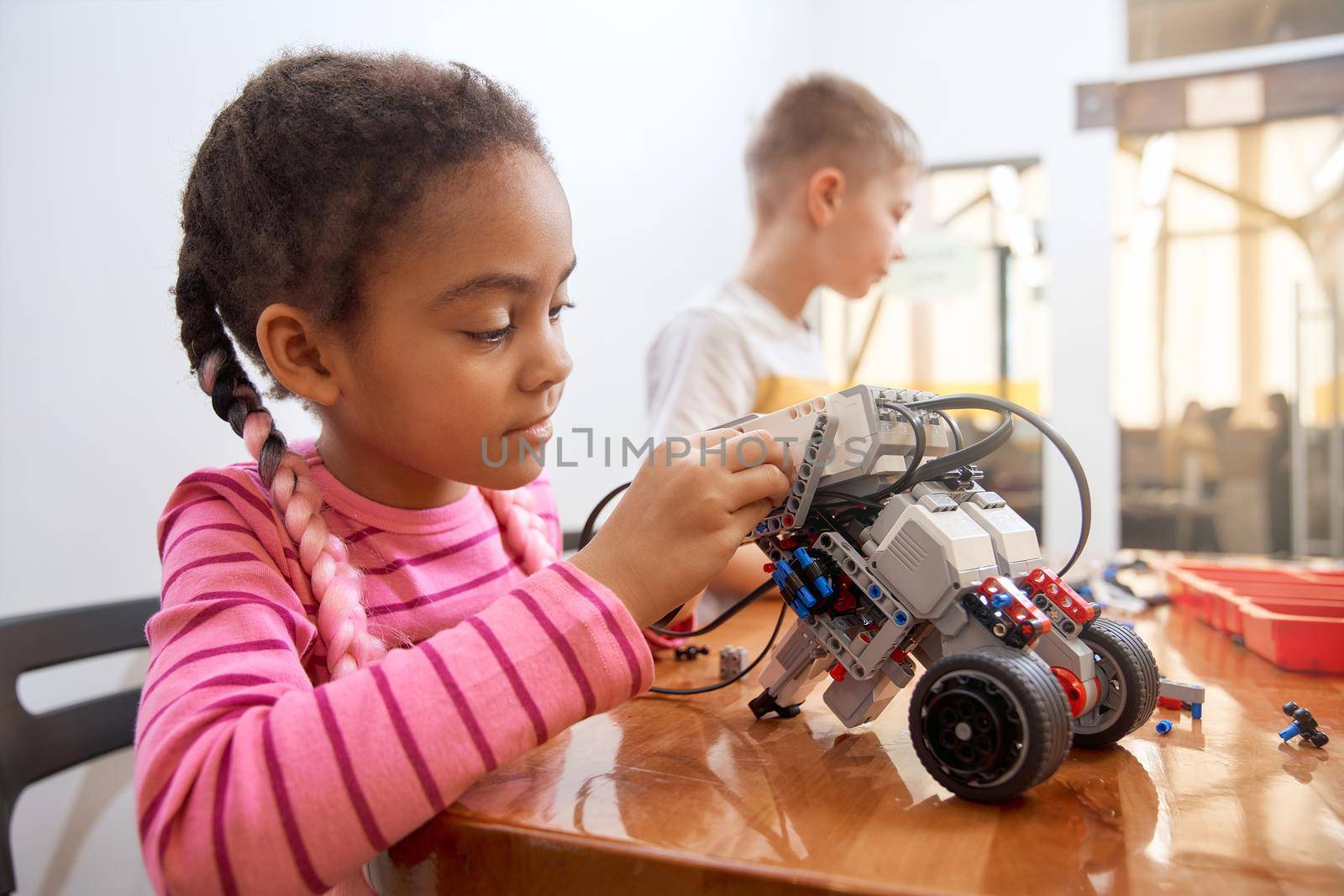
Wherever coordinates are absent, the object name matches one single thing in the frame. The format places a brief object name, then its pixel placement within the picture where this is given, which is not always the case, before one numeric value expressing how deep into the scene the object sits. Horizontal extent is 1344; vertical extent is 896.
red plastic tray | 0.75
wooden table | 0.40
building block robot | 0.47
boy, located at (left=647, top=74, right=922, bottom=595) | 1.26
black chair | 0.66
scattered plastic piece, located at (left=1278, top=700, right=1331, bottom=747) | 0.57
